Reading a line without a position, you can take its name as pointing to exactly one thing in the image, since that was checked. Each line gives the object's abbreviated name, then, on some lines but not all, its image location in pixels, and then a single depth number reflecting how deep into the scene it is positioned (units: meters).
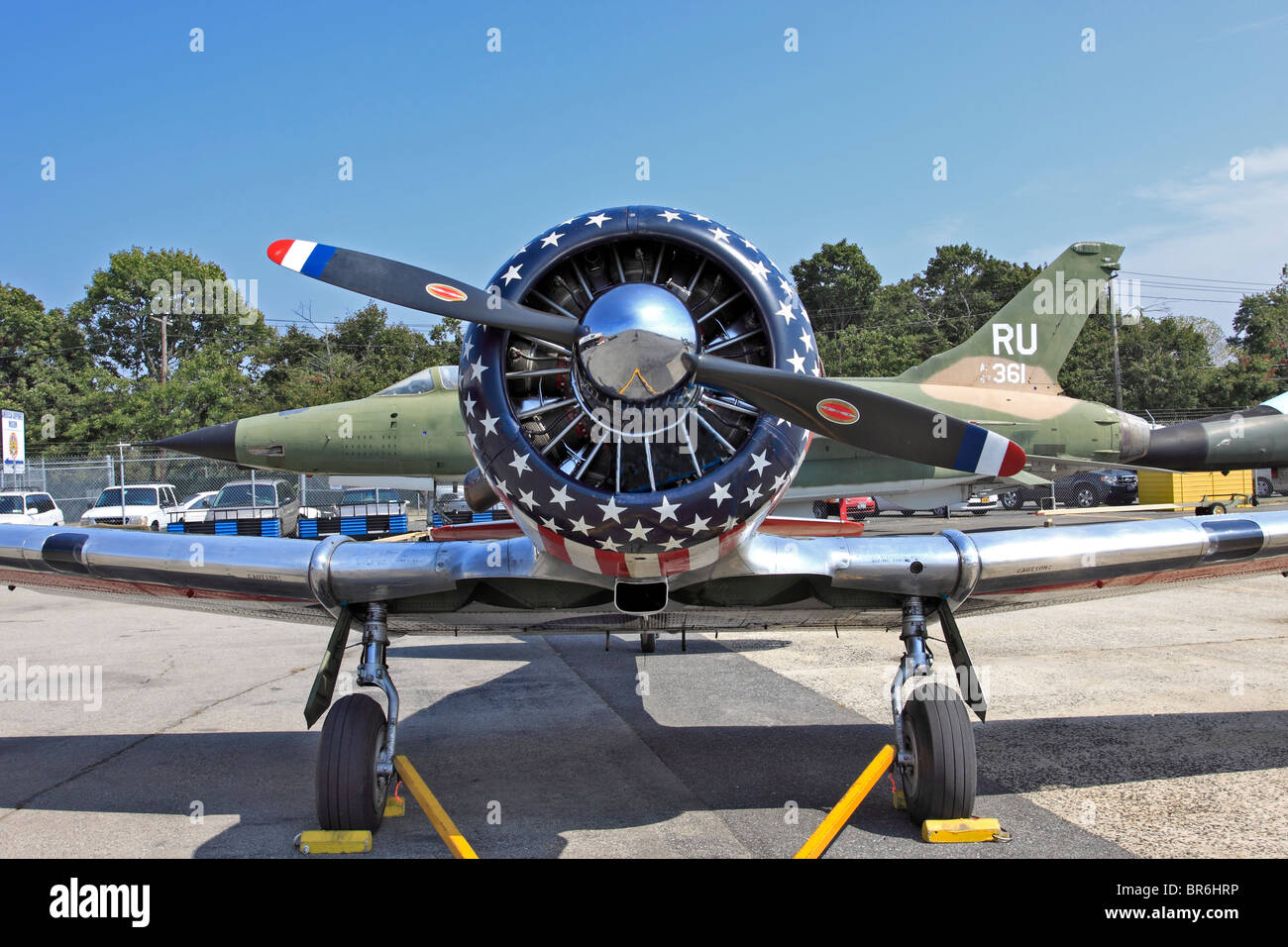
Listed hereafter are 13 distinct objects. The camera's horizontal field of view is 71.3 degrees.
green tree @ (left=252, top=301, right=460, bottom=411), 56.12
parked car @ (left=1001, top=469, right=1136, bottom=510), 40.31
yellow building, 38.34
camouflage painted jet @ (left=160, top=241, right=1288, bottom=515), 14.20
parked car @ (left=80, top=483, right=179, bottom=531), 26.55
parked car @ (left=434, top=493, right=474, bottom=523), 26.07
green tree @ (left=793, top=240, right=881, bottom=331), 60.53
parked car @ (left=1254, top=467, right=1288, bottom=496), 41.56
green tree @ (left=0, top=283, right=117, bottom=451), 45.69
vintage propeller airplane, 3.59
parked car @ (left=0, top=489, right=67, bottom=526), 24.02
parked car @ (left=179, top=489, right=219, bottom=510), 30.22
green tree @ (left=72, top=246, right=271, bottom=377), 53.59
